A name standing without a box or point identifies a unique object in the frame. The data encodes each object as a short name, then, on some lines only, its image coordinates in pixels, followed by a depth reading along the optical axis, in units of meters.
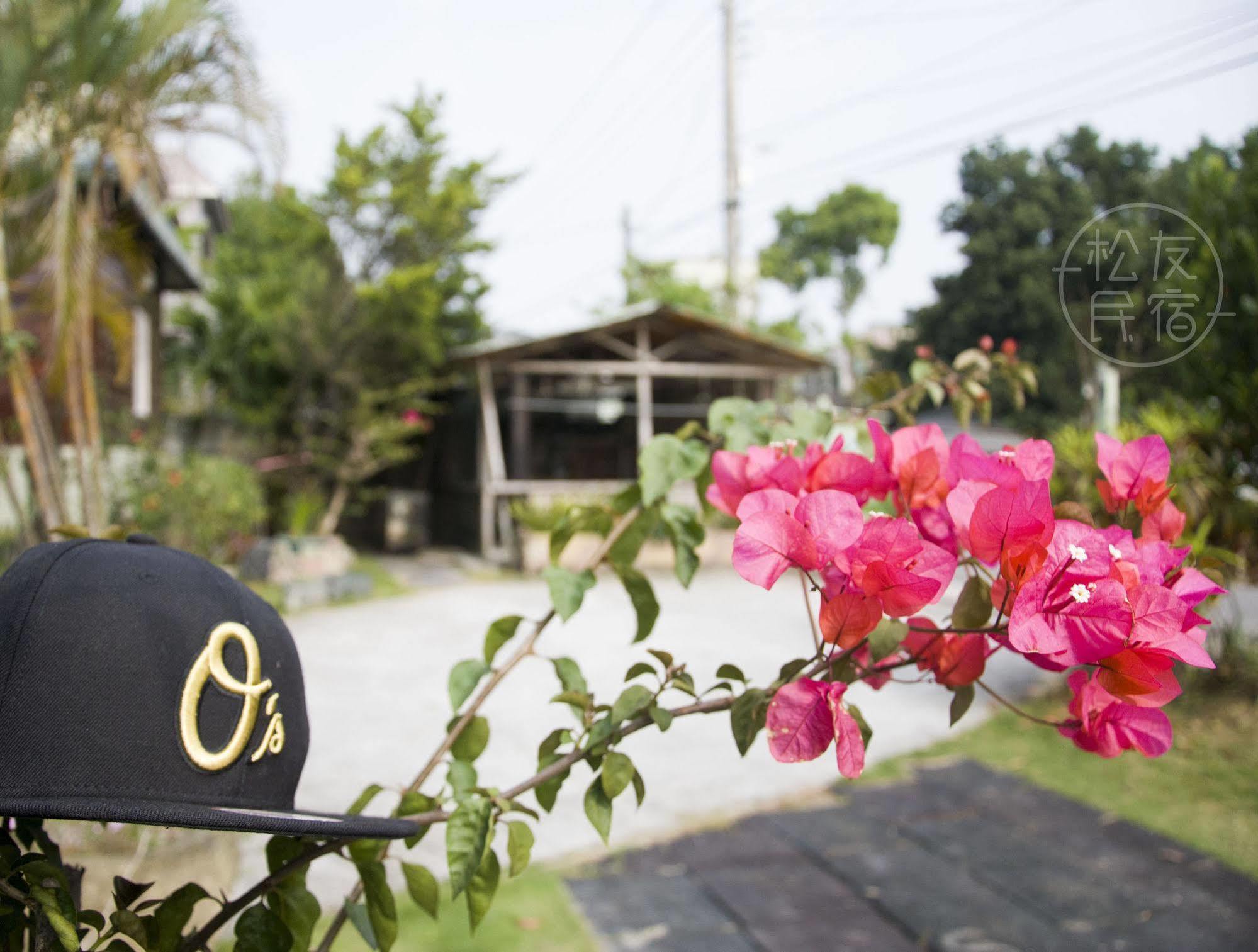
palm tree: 4.71
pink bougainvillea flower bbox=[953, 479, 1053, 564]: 0.62
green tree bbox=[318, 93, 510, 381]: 11.70
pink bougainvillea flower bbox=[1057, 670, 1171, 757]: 0.71
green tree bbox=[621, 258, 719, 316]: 19.23
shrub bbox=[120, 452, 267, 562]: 8.32
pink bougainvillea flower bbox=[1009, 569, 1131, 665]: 0.58
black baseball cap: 0.72
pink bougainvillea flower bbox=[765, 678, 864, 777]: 0.64
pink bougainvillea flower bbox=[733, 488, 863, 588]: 0.65
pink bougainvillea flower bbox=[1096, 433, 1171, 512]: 0.77
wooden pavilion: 12.05
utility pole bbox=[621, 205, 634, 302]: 20.48
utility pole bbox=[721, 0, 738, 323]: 14.24
